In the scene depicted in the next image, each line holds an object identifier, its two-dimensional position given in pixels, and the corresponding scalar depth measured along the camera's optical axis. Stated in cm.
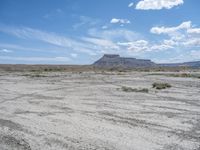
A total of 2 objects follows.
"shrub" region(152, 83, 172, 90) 1700
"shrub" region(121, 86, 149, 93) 1507
